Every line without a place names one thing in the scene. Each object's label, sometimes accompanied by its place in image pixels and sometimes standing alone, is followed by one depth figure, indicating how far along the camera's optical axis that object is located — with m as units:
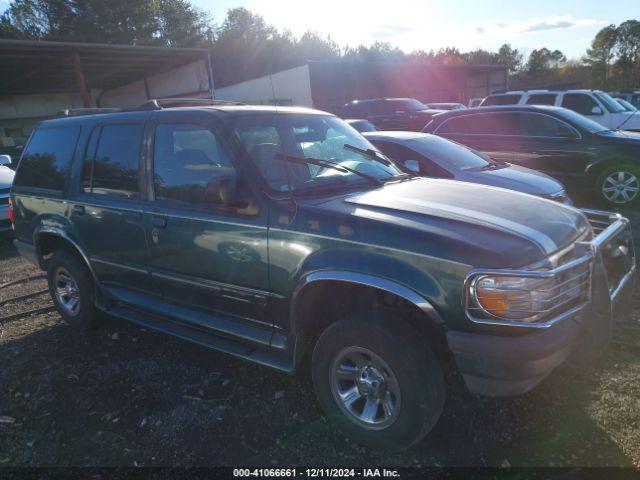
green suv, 2.28
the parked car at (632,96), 19.80
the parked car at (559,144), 7.82
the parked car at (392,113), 15.77
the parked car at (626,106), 13.20
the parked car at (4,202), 8.16
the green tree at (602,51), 57.41
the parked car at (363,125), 11.18
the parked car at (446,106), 21.83
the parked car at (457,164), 5.88
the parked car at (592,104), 12.59
